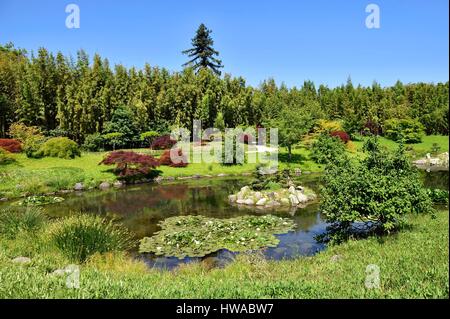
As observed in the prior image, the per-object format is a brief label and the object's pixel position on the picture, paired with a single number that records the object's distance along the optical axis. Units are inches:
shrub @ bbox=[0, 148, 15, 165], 1029.8
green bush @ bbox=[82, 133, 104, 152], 1354.6
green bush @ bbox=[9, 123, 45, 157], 1149.7
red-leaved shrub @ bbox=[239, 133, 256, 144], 1579.7
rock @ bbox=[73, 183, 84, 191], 942.6
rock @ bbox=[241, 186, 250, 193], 788.6
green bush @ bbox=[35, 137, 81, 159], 1157.2
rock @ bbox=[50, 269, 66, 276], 249.1
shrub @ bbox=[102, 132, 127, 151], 1363.2
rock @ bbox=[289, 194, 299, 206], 730.1
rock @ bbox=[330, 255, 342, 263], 310.5
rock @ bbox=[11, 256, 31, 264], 309.8
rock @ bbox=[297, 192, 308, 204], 747.4
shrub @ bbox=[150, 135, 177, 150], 1347.2
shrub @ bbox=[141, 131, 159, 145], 1432.1
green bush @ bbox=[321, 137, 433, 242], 363.6
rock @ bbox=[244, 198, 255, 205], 742.5
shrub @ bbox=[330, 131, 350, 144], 1490.4
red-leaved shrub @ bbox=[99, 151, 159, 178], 984.9
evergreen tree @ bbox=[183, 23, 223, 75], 2082.9
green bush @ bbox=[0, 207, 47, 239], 434.0
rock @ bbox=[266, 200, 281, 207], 722.9
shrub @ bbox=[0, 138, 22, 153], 1136.5
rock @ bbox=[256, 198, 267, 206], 731.4
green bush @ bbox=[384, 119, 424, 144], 1689.2
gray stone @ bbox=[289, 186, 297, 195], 765.6
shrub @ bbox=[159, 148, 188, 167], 1164.5
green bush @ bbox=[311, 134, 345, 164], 1251.8
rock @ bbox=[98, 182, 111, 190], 974.0
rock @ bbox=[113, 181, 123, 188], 991.9
